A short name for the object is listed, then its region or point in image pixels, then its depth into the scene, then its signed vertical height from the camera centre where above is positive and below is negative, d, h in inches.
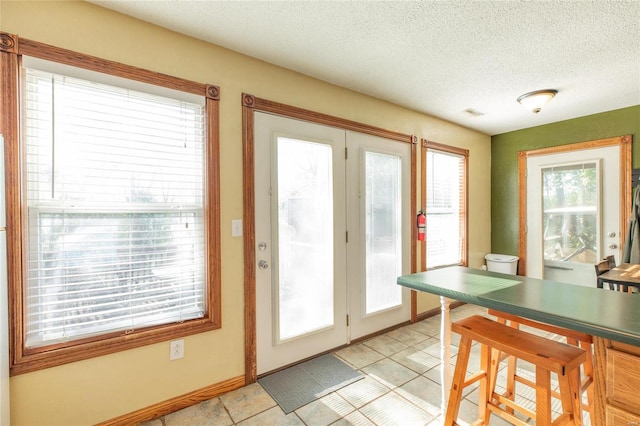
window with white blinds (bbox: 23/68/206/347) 62.3 +1.1
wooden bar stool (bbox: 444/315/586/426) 49.5 -28.6
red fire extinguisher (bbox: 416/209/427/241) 134.0 -6.7
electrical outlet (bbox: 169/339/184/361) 75.7 -35.4
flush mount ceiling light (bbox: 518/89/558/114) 111.9 +42.9
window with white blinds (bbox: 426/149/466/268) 145.5 +1.1
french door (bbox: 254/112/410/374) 91.9 -9.1
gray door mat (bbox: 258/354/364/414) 80.9 -51.1
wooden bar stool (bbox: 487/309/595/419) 61.7 -32.0
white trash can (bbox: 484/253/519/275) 160.9 -29.7
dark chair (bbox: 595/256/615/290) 103.9 -21.3
